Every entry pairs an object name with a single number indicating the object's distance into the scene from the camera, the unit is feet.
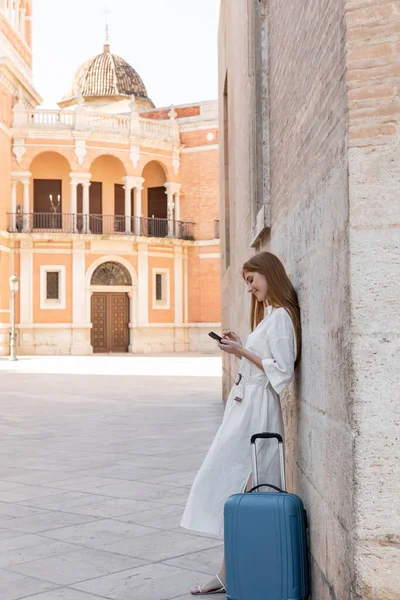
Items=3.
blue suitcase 13.08
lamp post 113.13
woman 14.84
